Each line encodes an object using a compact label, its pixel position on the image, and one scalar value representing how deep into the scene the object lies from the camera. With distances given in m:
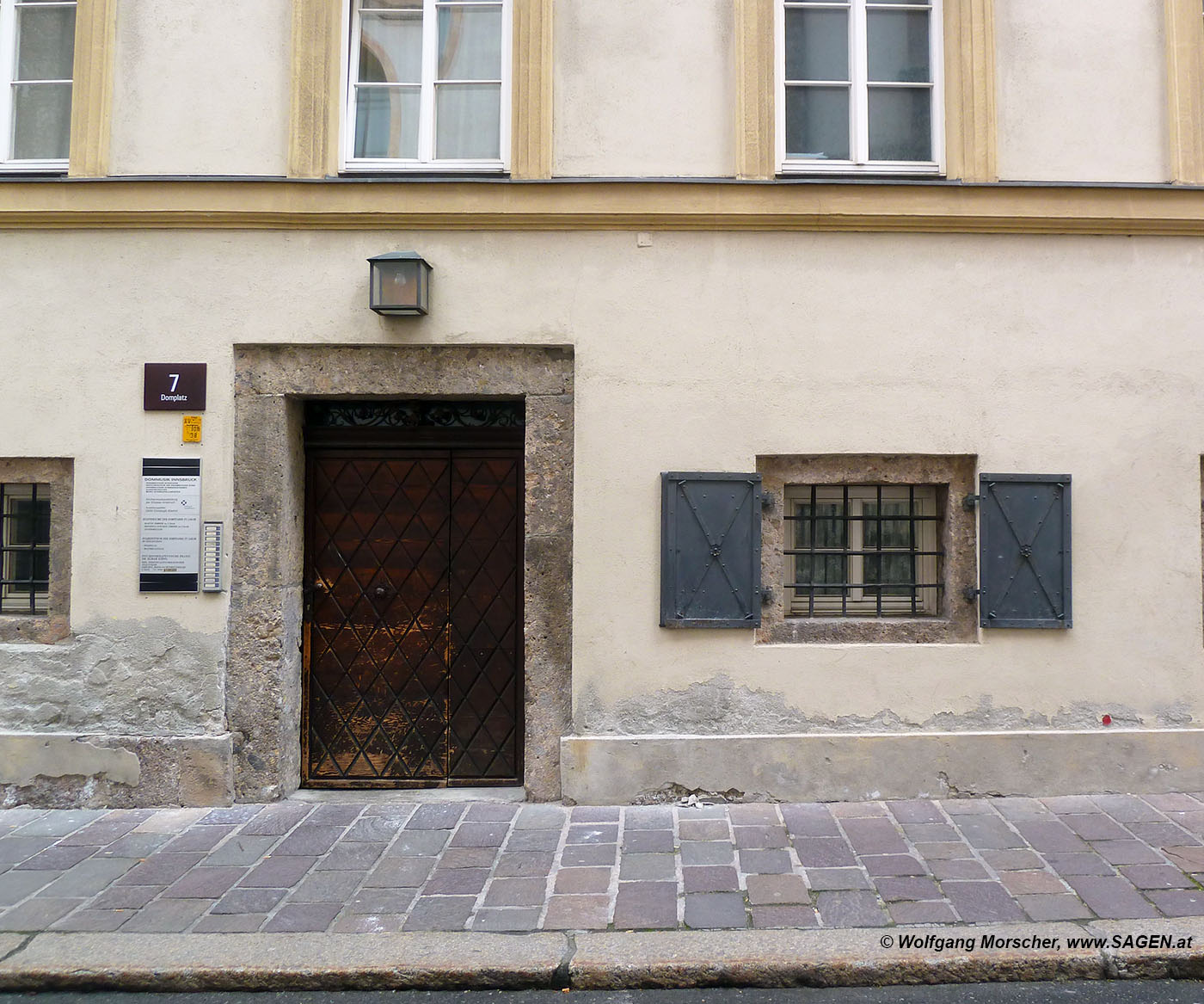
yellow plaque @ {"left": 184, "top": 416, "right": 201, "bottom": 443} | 5.12
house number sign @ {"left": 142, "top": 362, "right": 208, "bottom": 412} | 5.10
